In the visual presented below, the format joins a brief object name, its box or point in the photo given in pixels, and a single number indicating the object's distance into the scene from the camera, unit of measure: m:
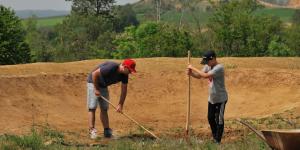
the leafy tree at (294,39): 49.49
